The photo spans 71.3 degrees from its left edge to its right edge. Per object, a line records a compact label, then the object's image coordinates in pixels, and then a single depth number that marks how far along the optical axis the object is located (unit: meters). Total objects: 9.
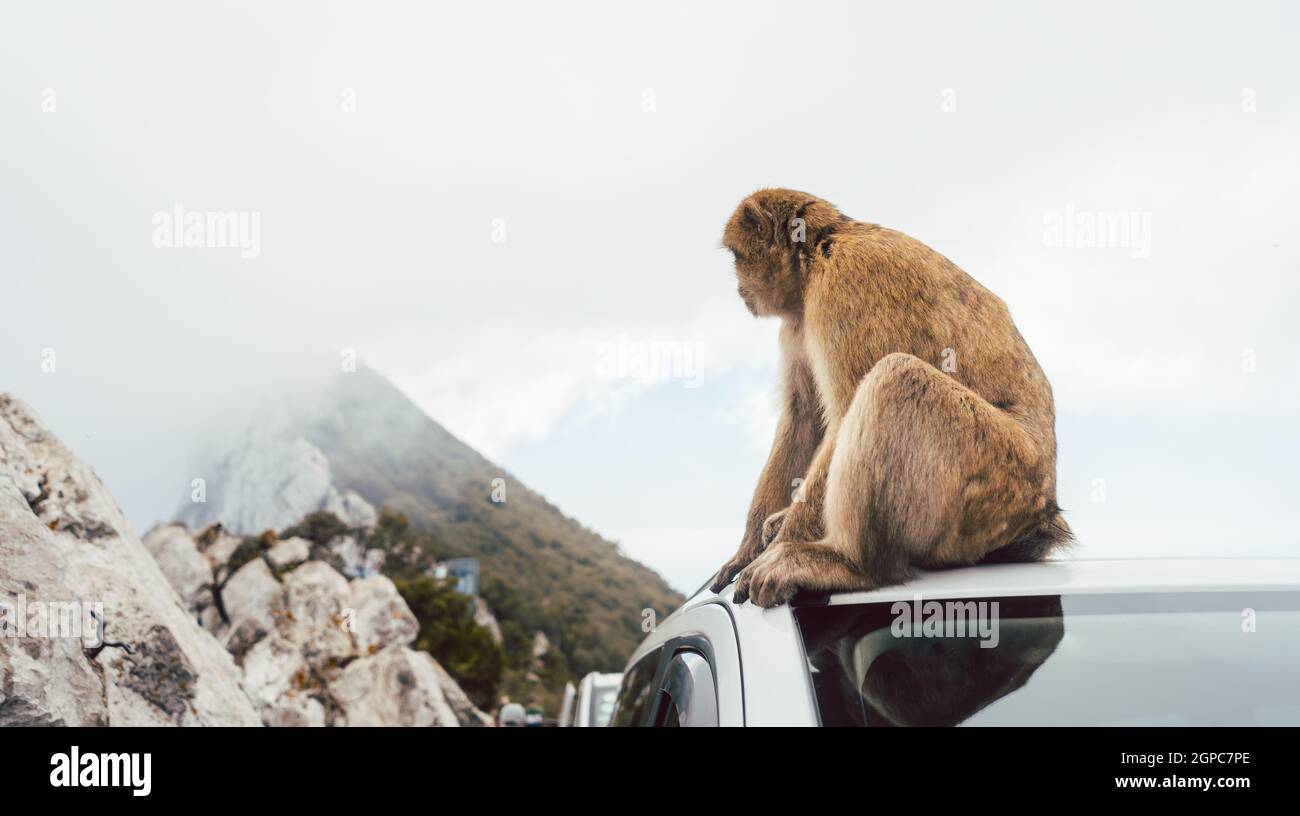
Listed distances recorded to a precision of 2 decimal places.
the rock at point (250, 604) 14.37
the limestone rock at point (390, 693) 12.14
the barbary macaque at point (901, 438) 2.03
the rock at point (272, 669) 12.39
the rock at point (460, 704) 14.95
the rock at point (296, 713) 11.34
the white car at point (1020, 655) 1.21
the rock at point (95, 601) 2.17
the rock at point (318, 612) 13.70
